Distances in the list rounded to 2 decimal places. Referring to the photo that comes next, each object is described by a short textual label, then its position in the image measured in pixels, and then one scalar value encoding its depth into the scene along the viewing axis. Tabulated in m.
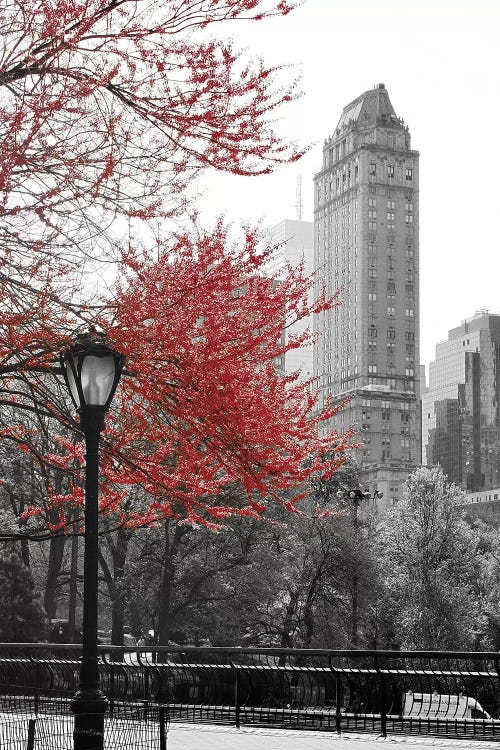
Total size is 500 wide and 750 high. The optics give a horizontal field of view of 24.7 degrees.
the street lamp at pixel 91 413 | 10.95
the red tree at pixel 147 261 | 11.02
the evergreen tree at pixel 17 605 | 42.41
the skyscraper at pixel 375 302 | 195.50
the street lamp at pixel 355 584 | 44.15
